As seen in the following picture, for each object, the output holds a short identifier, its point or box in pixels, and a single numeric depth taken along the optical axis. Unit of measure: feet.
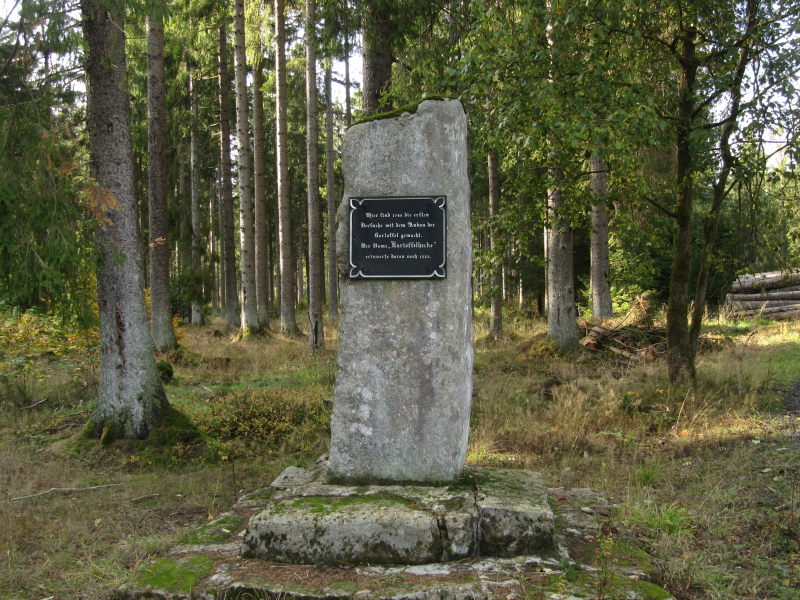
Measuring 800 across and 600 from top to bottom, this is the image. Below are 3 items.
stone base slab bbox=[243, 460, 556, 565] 12.77
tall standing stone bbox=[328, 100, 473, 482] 14.64
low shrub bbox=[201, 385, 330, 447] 25.08
